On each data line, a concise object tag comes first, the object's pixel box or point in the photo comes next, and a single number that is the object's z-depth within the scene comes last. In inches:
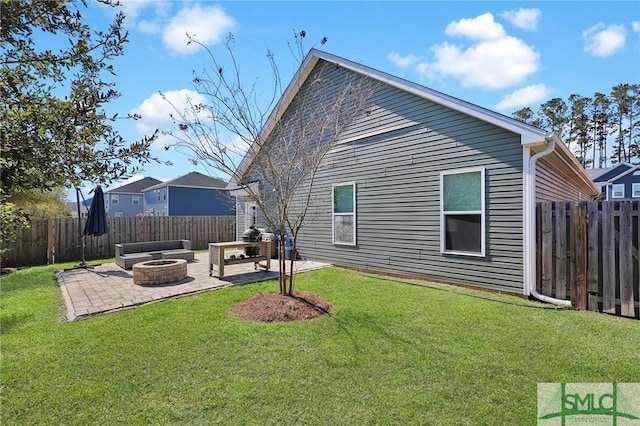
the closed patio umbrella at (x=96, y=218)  358.9
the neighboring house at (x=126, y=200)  1222.9
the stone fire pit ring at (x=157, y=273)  264.1
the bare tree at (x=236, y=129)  211.2
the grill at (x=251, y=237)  314.1
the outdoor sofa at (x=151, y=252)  349.1
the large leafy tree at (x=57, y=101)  67.1
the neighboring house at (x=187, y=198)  991.0
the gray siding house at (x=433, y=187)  232.2
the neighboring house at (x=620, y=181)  1104.2
